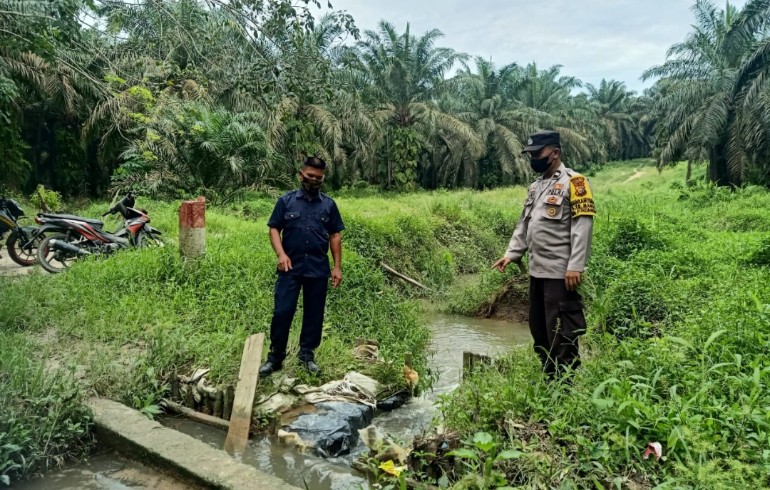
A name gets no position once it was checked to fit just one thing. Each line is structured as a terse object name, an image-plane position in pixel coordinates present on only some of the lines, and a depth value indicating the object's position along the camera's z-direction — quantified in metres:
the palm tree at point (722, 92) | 18.19
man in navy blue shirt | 4.45
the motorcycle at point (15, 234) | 7.66
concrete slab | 2.88
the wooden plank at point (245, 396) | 3.79
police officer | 3.71
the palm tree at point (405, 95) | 24.06
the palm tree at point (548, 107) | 30.77
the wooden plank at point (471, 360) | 4.55
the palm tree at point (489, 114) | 29.41
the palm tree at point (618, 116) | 50.56
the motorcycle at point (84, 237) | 7.23
